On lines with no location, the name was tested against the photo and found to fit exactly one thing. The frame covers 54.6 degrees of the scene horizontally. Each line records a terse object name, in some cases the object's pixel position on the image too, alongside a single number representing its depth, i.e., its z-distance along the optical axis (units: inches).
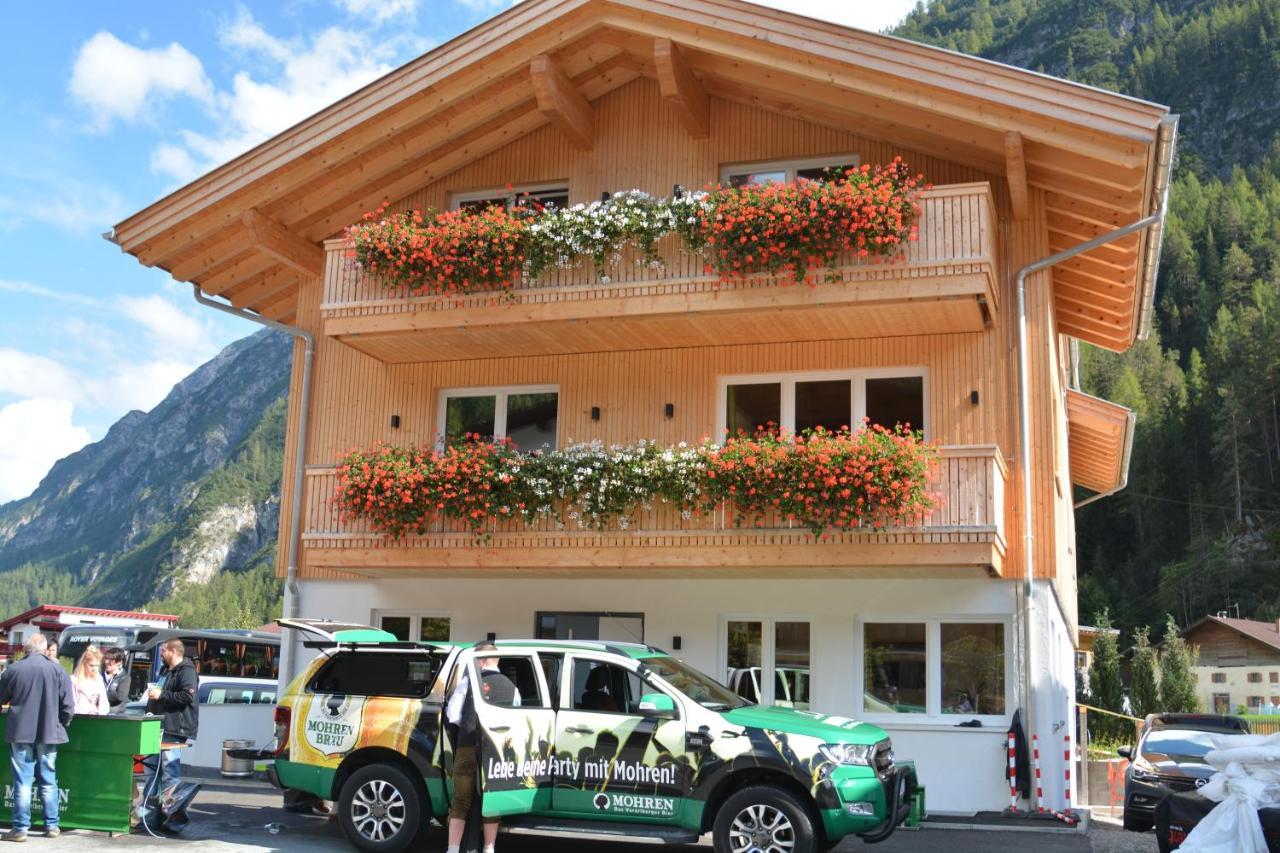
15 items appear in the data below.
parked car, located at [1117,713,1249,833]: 585.9
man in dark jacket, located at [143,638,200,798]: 467.8
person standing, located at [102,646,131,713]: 682.2
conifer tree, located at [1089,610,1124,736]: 1455.5
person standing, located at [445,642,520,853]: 412.2
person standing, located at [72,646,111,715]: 485.7
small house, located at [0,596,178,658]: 1558.8
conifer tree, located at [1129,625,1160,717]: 1612.9
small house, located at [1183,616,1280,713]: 2583.7
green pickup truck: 398.9
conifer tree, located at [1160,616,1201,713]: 1688.0
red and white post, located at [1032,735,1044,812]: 575.8
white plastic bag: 361.5
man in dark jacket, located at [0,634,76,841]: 442.0
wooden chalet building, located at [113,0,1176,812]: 597.0
